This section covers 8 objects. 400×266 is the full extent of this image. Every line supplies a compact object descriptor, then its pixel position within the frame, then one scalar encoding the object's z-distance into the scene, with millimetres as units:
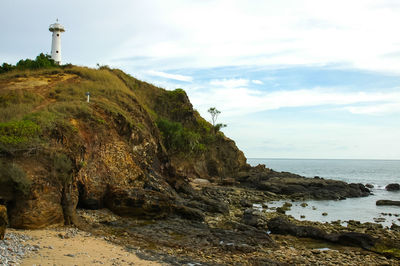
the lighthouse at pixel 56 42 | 40969
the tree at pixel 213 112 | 61000
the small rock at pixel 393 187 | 53150
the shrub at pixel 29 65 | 32250
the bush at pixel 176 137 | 44603
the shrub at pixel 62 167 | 14195
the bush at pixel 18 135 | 13658
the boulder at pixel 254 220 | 19491
